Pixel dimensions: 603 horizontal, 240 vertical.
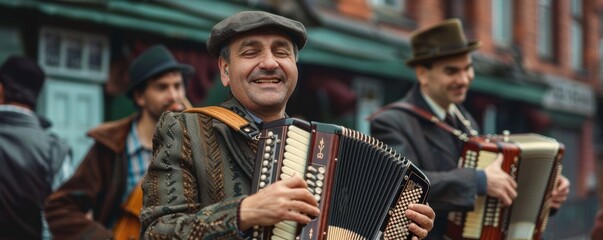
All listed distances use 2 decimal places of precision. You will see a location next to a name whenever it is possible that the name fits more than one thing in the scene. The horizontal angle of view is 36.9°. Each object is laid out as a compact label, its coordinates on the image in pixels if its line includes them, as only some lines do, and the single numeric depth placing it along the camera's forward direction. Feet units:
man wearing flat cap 8.32
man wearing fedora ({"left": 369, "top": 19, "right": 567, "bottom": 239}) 14.28
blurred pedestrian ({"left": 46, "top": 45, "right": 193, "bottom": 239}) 15.11
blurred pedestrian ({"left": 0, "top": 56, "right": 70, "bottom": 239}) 15.93
